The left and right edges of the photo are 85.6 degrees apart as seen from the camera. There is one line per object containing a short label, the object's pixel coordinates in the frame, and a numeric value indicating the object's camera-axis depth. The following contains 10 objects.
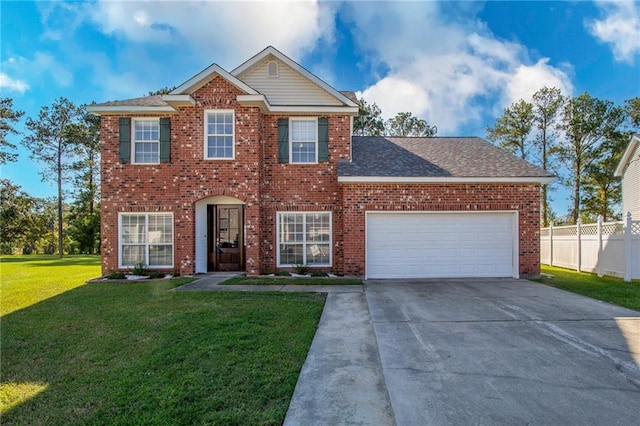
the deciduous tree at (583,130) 25.51
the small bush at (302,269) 11.64
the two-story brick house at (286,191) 11.09
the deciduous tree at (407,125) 32.44
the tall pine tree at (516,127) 27.88
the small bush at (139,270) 11.57
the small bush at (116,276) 11.25
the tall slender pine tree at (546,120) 27.06
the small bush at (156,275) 11.32
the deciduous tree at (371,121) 31.25
